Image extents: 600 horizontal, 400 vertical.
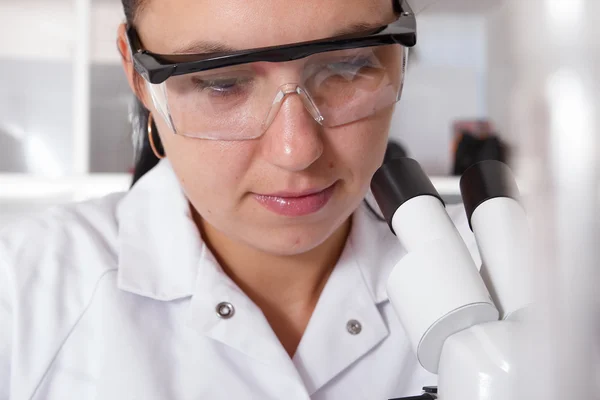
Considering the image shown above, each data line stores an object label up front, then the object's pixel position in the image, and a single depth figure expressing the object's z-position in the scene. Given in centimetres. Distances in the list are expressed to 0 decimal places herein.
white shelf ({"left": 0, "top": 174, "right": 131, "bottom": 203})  249
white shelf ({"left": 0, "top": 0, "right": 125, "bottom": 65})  266
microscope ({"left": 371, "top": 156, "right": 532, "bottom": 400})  43
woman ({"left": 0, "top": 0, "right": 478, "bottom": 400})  84
